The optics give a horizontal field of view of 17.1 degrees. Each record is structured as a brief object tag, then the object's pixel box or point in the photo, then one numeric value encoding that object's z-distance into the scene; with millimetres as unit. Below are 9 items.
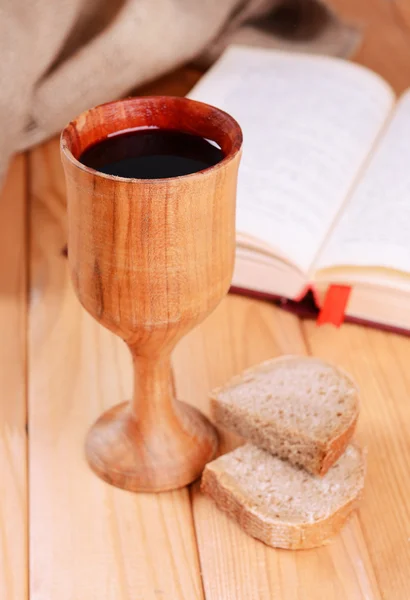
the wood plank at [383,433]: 674
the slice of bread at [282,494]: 667
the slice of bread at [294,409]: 682
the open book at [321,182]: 797
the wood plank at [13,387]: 667
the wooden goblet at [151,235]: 600
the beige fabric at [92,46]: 884
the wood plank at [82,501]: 659
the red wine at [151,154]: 623
